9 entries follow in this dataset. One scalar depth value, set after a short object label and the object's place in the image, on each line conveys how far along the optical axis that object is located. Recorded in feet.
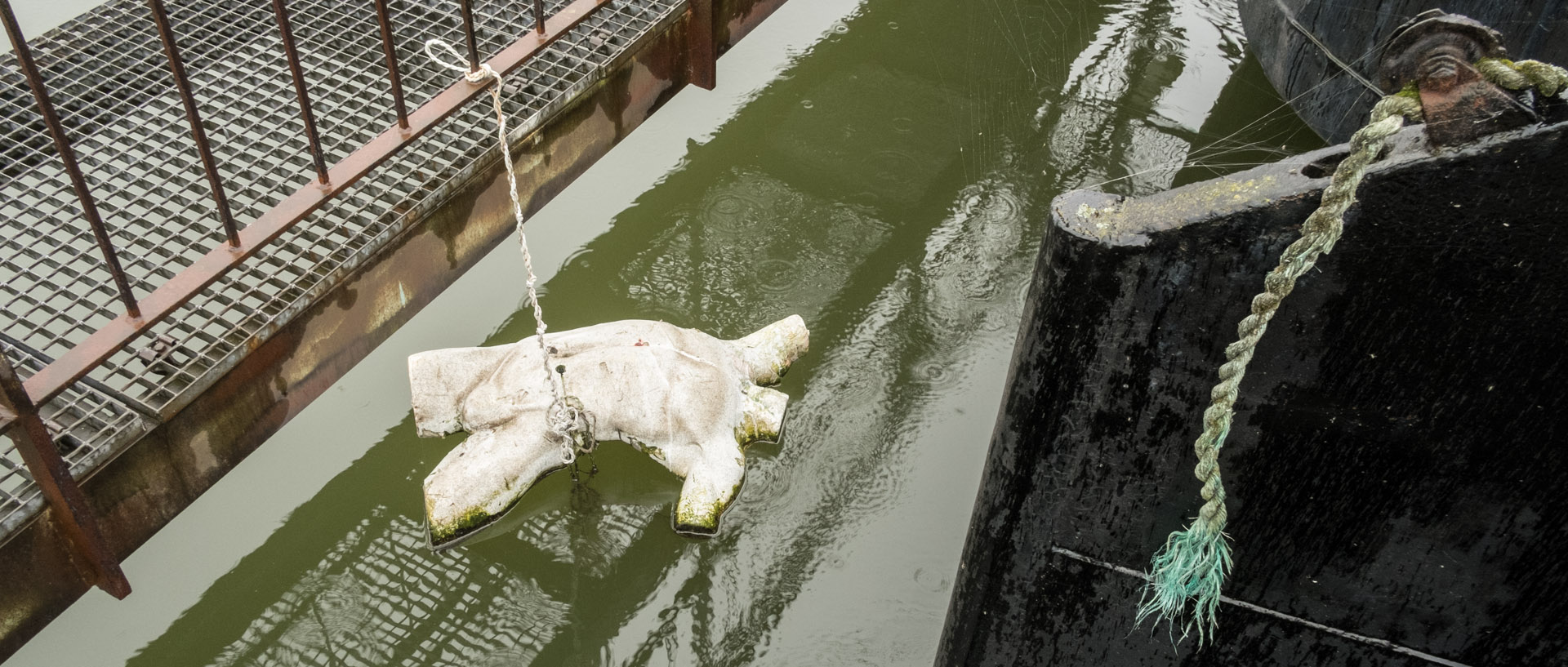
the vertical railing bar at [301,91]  8.41
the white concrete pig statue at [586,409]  11.42
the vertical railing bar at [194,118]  7.61
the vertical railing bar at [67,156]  6.84
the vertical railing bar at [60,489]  7.52
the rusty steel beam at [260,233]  7.89
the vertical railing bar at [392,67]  9.21
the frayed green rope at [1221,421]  5.99
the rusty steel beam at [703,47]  13.05
